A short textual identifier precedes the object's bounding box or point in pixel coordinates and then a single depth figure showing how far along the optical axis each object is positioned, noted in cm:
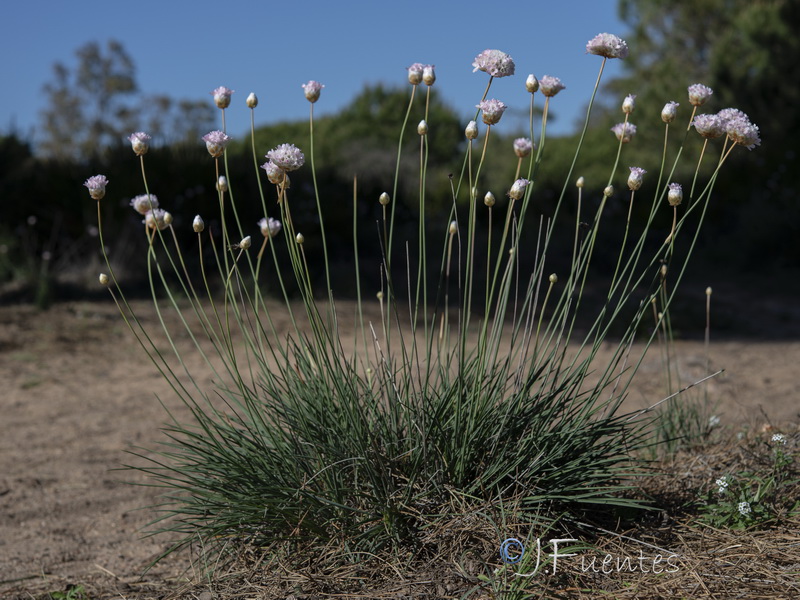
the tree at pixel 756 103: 1137
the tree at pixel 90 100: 3419
